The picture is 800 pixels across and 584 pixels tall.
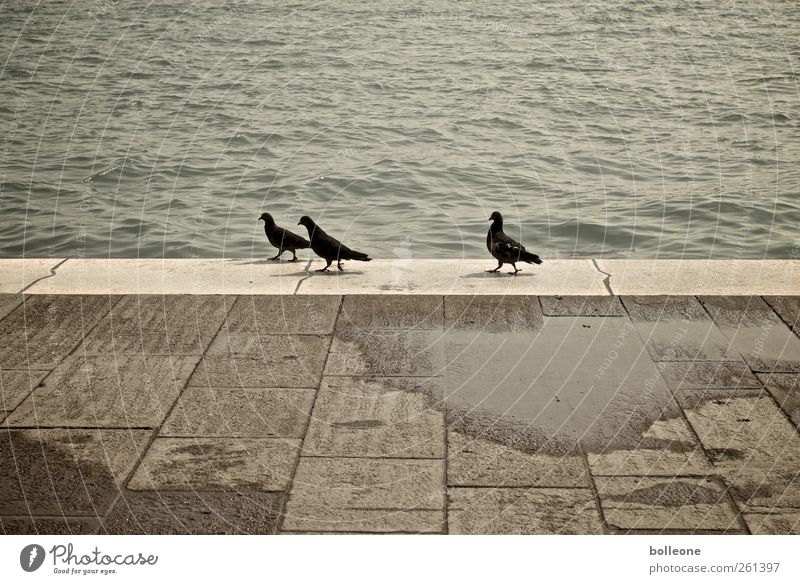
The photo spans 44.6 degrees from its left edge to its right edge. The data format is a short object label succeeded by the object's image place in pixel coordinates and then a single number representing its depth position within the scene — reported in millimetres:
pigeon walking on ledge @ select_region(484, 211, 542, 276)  9672
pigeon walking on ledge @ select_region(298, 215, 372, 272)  9742
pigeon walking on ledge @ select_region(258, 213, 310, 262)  10703
